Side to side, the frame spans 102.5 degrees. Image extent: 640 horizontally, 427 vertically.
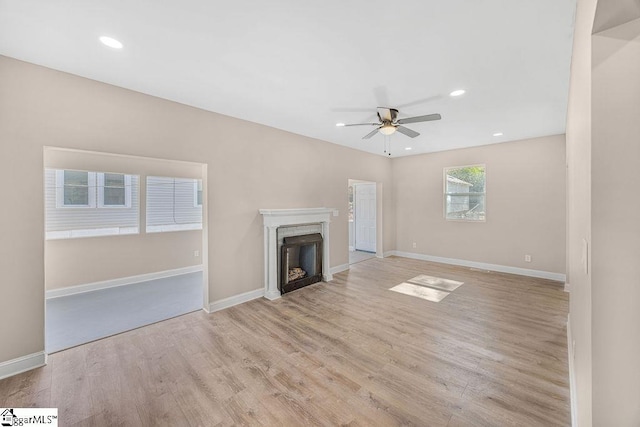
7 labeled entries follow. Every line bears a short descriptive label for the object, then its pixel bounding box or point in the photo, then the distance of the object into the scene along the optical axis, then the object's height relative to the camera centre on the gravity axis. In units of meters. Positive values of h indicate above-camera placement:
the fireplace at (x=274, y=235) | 4.09 -0.36
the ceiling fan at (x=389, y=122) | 3.38 +1.22
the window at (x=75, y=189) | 4.34 +0.42
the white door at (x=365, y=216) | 7.43 -0.10
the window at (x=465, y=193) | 5.75 +0.46
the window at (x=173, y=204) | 5.24 +0.19
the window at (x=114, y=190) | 4.70 +0.42
